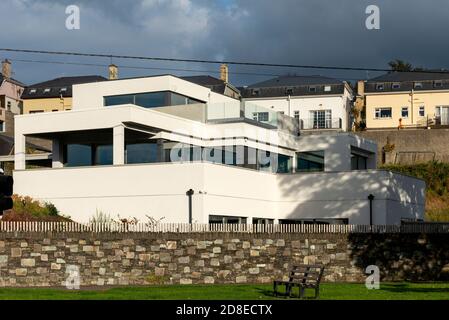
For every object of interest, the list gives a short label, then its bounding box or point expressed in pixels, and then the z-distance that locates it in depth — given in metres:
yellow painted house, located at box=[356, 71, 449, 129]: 83.94
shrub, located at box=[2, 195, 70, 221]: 37.78
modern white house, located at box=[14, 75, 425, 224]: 41.94
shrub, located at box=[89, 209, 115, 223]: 40.28
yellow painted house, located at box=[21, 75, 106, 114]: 93.06
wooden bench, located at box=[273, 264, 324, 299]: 25.33
